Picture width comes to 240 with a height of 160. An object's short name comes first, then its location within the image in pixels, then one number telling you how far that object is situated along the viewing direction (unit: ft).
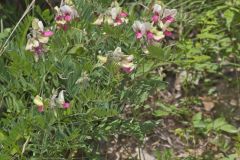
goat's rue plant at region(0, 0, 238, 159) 3.76
